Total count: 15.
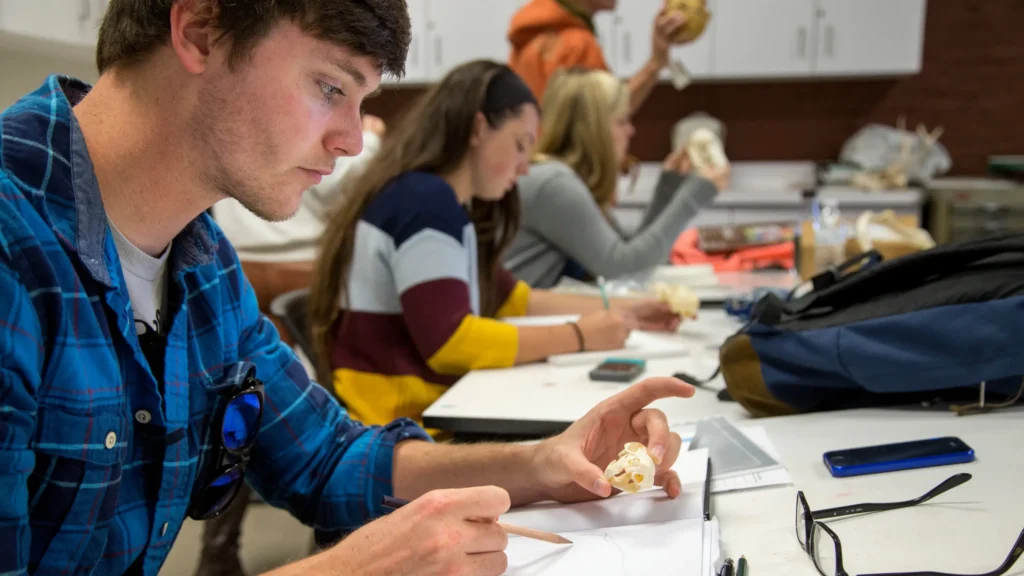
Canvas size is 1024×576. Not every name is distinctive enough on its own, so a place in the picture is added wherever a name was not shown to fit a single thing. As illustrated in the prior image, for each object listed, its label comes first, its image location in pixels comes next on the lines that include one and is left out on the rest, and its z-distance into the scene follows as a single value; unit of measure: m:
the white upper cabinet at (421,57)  4.86
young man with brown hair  0.71
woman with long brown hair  1.58
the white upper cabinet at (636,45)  4.71
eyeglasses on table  0.74
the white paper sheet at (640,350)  1.61
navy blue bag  1.10
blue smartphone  0.99
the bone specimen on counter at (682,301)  1.82
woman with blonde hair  2.36
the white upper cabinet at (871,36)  4.49
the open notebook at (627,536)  0.76
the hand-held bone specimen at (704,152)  2.93
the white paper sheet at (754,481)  0.97
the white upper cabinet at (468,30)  4.85
